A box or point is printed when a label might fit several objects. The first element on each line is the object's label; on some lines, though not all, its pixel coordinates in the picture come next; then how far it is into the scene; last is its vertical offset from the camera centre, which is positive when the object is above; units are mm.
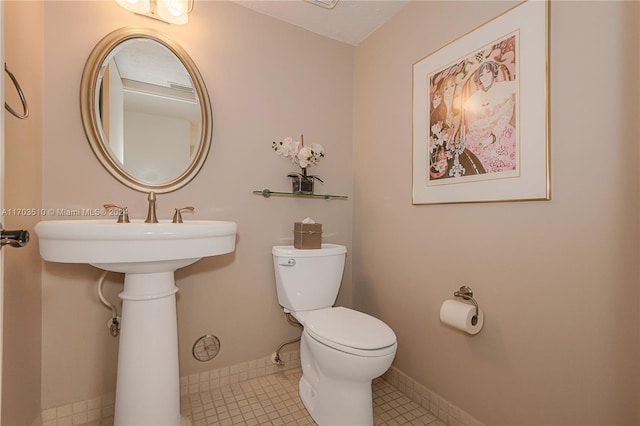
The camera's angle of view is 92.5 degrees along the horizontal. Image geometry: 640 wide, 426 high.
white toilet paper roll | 1255 -443
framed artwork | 1133 +415
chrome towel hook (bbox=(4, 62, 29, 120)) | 946 +349
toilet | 1210 -530
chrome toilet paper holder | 1341 -366
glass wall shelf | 1768 +95
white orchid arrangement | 1779 +347
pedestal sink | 1040 -394
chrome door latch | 721 -67
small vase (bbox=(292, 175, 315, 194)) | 1827 +154
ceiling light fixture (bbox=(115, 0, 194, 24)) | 1419 +957
